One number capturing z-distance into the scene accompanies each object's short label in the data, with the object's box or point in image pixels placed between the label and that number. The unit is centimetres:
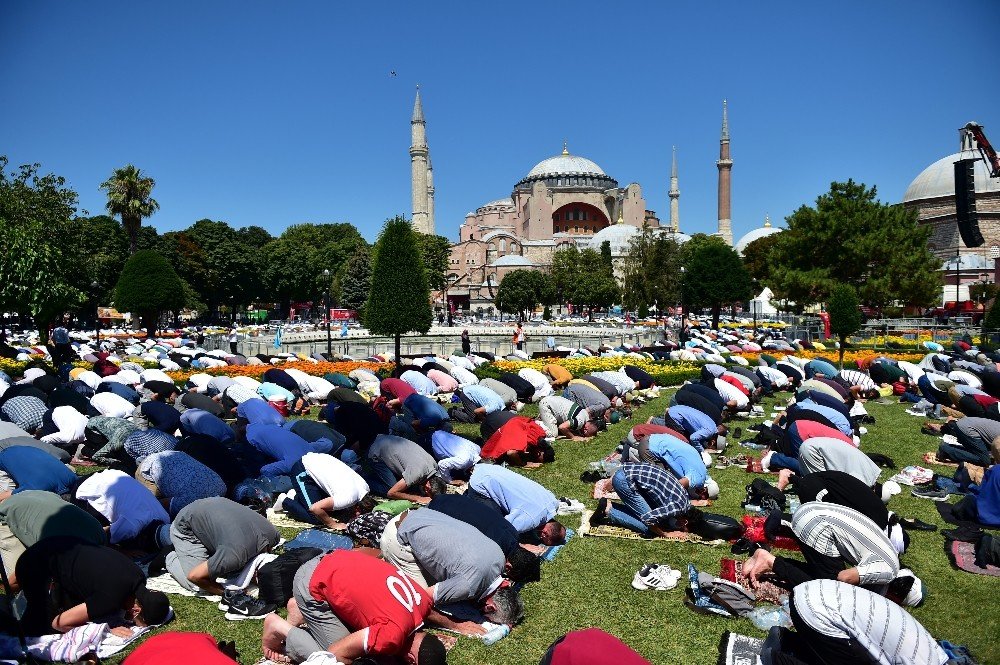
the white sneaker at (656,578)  498
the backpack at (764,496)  660
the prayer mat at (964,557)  513
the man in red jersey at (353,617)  371
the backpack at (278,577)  459
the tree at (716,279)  3398
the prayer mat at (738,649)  393
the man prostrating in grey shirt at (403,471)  679
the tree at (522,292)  4762
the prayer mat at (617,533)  583
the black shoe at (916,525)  600
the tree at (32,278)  1523
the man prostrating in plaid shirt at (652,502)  593
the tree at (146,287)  2723
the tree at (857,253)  2816
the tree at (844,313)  1794
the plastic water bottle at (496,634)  427
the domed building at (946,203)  4775
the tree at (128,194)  3334
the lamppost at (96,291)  3860
